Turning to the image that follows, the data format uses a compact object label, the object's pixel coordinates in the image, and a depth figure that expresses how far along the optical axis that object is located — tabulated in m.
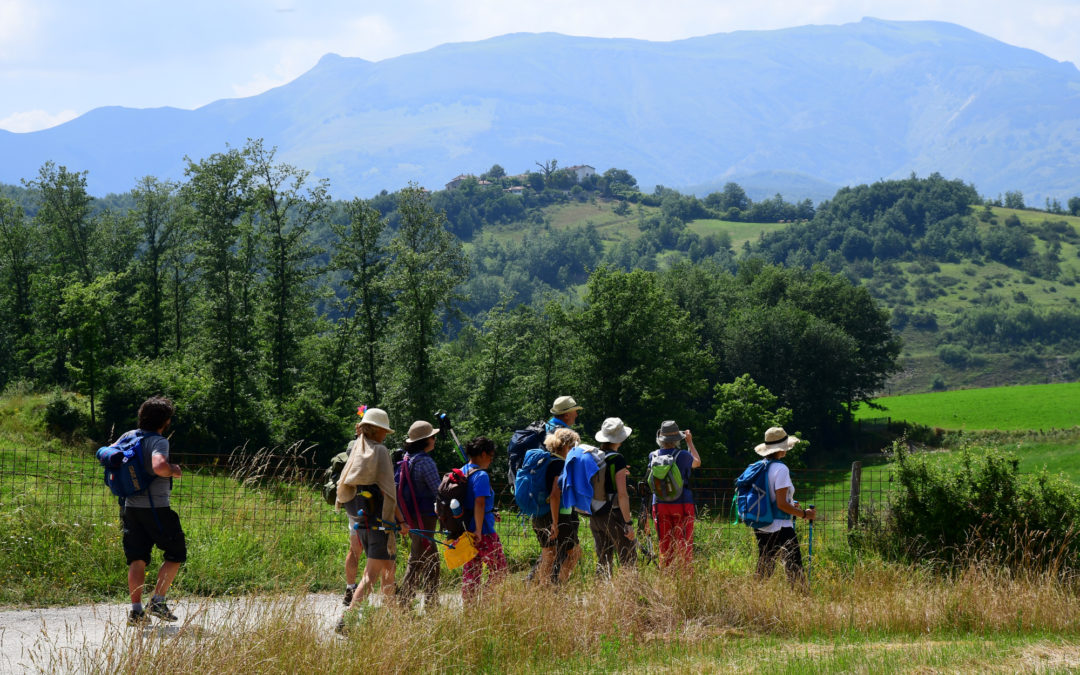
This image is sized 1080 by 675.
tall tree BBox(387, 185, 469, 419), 42.38
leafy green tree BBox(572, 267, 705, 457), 48.31
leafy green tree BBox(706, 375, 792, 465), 50.19
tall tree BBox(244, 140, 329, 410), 42.56
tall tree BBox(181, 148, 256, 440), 39.50
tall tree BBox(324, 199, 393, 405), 45.97
